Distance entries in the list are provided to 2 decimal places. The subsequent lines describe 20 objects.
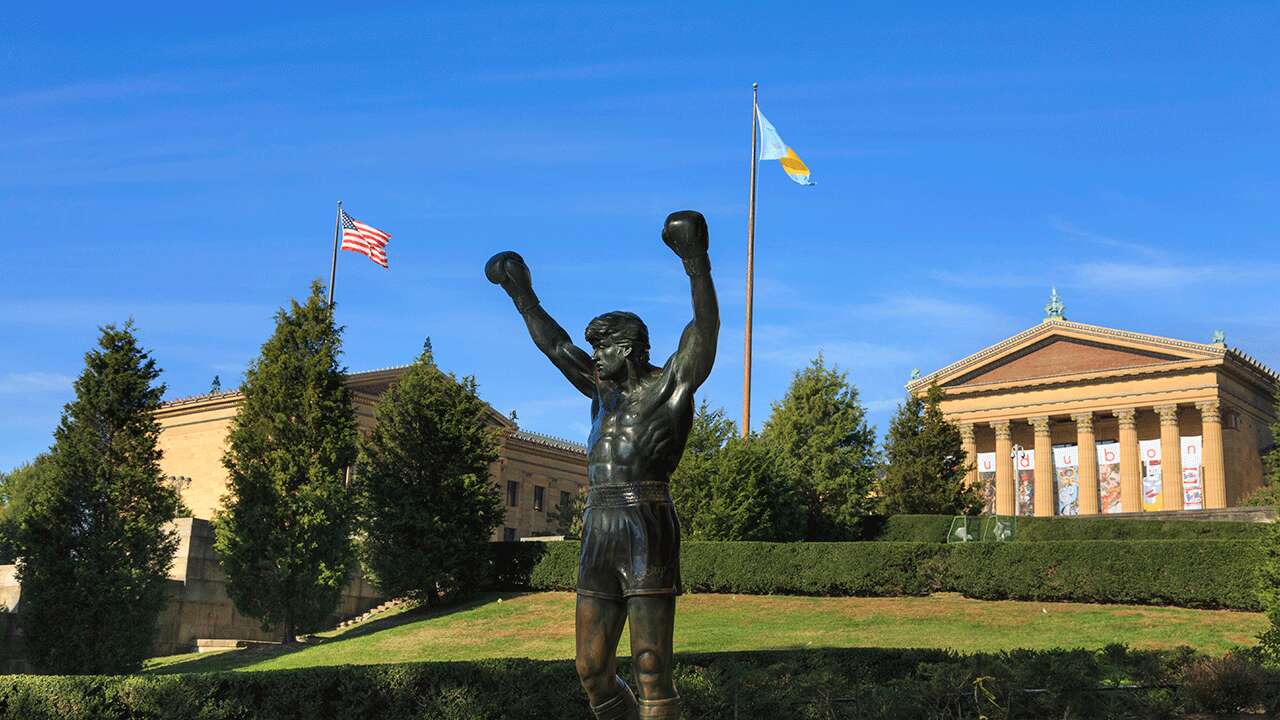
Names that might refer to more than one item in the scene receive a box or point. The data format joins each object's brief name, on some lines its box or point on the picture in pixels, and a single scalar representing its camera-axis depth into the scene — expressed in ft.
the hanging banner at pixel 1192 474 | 241.96
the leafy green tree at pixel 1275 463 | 96.37
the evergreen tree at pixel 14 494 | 96.02
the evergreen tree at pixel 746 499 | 130.82
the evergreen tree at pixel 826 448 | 162.30
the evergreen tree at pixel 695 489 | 132.52
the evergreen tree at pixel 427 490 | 124.06
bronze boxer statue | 20.61
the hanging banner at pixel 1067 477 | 256.52
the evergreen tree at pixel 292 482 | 112.98
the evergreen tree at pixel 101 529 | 92.27
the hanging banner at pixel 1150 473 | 246.49
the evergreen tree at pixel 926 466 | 180.96
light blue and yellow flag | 160.76
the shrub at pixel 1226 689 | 39.63
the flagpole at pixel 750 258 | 153.99
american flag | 142.61
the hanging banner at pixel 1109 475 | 252.62
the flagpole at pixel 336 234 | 144.57
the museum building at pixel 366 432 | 204.64
